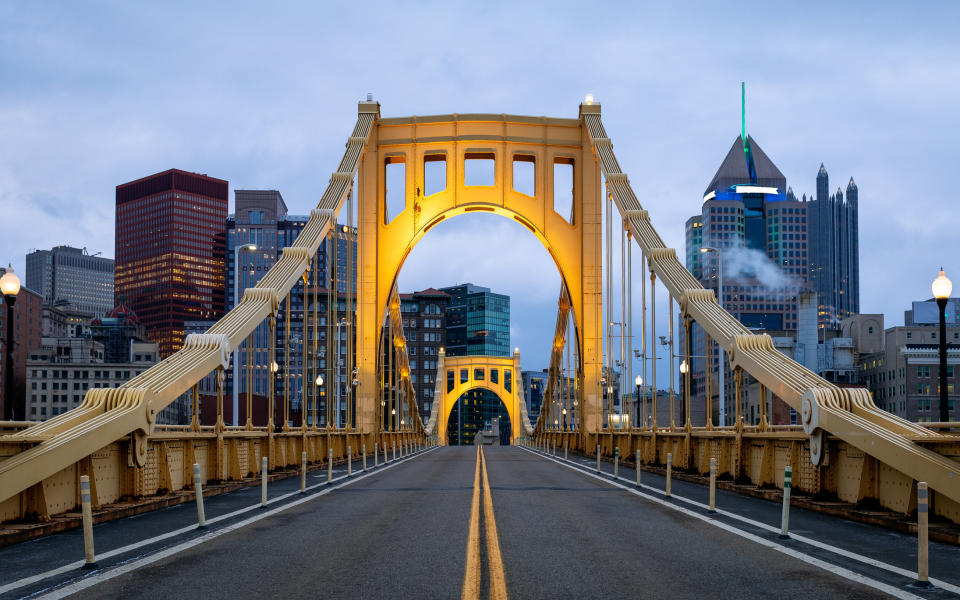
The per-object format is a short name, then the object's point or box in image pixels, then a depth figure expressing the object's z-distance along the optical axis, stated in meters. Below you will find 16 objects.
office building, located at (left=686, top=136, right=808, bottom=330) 182.60
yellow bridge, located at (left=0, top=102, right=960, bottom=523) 15.26
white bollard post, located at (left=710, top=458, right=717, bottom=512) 16.10
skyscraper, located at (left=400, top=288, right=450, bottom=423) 190.12
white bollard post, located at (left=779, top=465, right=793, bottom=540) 13.16
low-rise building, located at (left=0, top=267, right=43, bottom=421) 167.25
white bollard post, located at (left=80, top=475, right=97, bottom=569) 11.00
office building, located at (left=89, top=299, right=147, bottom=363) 196.79
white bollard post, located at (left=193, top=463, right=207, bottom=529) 14.38
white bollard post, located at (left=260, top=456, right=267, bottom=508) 18.05
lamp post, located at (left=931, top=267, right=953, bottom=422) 17.05
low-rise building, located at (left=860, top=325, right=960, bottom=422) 122.62
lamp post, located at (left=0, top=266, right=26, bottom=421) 18.88
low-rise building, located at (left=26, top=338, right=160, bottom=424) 161.62
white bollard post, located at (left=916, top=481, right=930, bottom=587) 9.62
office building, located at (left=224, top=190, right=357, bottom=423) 191.00
